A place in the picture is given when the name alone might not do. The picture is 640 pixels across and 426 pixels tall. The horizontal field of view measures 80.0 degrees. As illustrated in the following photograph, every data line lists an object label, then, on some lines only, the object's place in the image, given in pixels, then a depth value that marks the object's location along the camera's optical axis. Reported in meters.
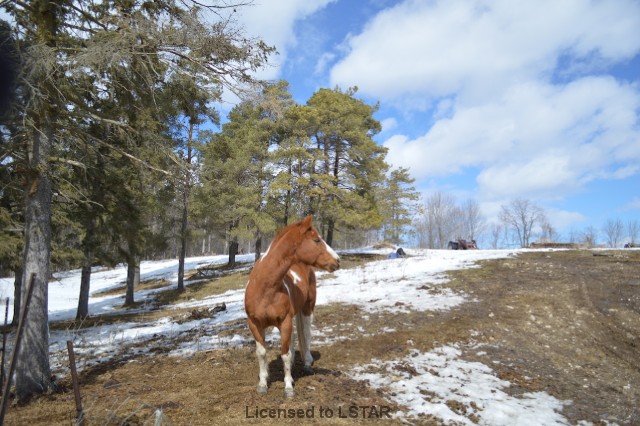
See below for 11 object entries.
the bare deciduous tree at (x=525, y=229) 71.44
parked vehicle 34.34
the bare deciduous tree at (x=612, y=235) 74.10
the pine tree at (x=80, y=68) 5.54
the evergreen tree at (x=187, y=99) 6.41
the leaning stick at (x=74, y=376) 3.91
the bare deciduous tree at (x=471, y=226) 76.75
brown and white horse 5.26
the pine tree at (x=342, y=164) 23.50
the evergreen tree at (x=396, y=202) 32.74
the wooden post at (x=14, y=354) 2.43
